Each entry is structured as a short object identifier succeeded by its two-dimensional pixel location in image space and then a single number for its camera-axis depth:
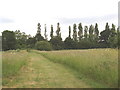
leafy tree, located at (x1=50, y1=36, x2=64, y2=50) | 78.79
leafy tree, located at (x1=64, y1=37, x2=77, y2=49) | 76.96
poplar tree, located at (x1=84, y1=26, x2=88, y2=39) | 94.19
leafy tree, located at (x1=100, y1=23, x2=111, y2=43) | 84.32
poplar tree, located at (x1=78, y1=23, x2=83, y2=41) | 96.38
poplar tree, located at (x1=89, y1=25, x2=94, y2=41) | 90.31
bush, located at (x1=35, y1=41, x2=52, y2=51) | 66.44
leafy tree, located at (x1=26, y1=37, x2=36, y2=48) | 88.19
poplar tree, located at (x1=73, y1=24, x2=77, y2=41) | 95.64
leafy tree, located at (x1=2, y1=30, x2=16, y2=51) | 70.20
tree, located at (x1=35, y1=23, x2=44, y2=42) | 91.19
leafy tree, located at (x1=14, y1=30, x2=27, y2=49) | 86.50
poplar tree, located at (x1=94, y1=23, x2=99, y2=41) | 93.51
